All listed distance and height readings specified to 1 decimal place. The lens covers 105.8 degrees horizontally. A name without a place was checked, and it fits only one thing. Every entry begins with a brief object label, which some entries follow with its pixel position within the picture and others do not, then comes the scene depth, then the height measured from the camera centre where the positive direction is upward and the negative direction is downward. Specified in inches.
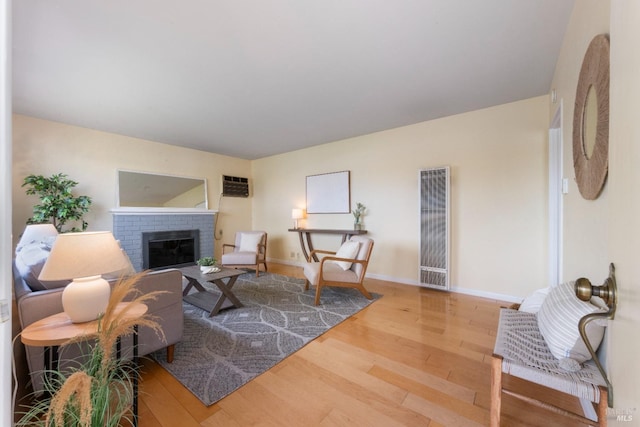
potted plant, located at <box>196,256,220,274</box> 107.3 -24.5
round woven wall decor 40.9 +16.9
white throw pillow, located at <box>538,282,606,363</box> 42.0 -21.8
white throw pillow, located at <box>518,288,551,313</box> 64.6 -25.6
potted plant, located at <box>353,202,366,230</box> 160.6 -2.9
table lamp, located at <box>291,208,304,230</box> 185.2 -2.1
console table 155.3 -15.7
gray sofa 50.4 -24.7
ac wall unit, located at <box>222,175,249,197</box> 208.3 +22.8
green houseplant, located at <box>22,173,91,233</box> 119.3 +6.6
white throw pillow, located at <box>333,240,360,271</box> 123.3 -21.6
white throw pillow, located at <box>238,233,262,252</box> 176.1 -21.8
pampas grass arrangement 23.9 -19.8
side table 41.4 -21.3
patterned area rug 64.5 -43.4
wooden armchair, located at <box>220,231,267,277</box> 163.6 -28.2
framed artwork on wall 169.9 +13.4
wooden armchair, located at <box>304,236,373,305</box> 115.7 -29.0
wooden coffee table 101.0 -37.2
